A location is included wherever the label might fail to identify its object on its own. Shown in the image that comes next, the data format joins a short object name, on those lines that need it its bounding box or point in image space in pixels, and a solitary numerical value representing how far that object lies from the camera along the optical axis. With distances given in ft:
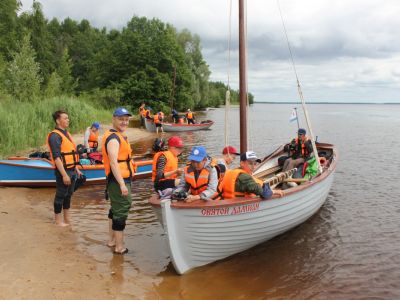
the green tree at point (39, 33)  134.32
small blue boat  32.68
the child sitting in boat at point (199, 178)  18.13
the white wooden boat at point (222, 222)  17.84
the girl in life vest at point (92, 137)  38.60
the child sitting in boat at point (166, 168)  20.12
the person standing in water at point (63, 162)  21.35
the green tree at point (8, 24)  119.03
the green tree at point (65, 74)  133.18
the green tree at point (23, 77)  73.20
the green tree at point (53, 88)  84.71
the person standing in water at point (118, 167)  17.34
